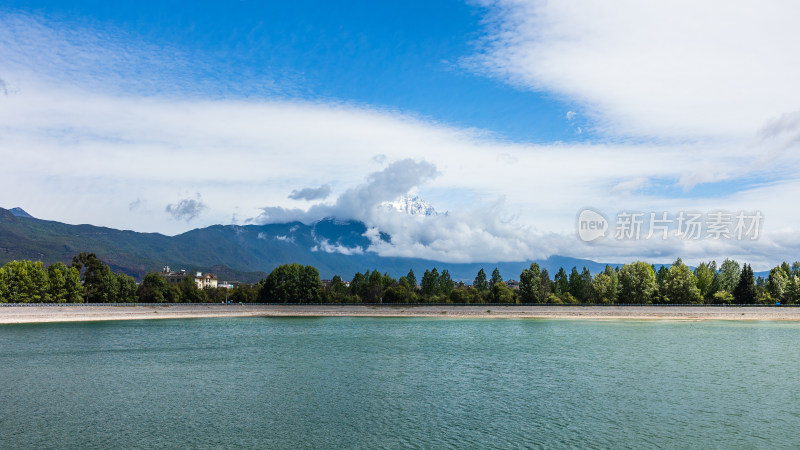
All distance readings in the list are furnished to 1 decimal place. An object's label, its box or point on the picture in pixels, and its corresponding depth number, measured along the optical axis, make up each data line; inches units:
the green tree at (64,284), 3951.8
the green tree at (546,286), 5036.7
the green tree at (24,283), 3713.1
